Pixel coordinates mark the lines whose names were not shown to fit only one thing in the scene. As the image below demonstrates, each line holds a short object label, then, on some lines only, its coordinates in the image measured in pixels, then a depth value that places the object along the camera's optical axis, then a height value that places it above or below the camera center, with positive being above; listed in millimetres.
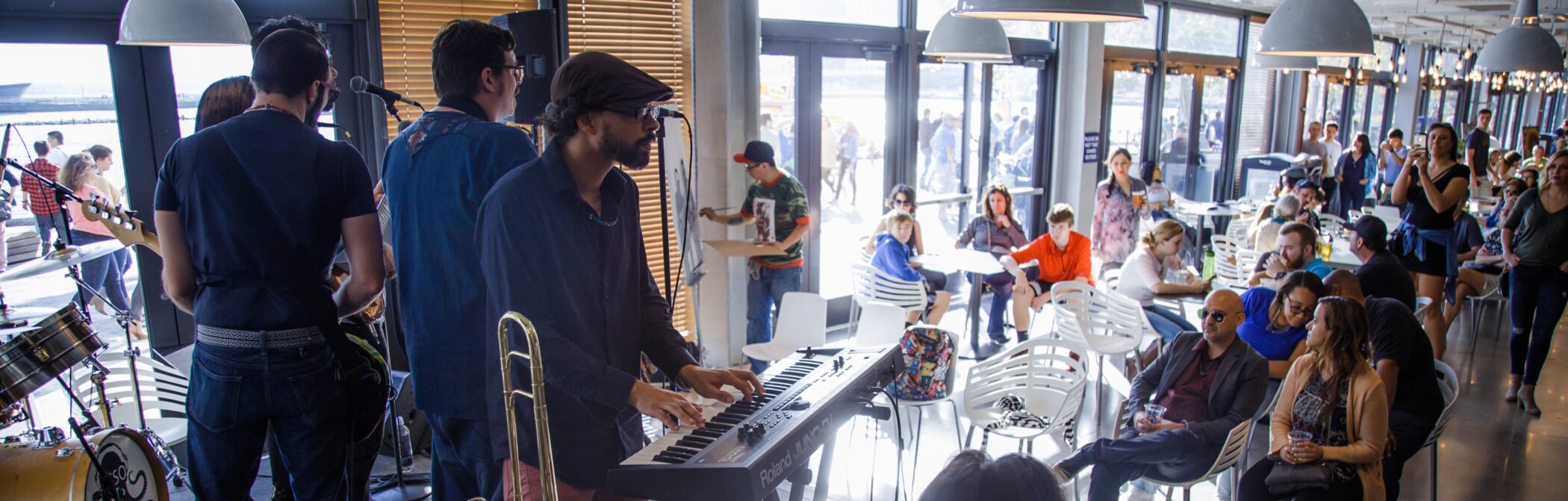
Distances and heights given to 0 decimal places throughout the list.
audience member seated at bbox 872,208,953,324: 6172 -909
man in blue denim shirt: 2117 -250
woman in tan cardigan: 3232 -1037
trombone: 1351 -444
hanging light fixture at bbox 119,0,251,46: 3154 +294
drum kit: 2600 -955
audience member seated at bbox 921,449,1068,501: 1658 -656
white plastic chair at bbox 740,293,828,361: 5051 -1172
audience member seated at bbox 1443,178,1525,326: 6711 -1175
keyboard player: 1790 -308
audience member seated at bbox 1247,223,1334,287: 4922 -735
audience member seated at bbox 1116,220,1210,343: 5441 -964
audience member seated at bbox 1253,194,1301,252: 6117 -759
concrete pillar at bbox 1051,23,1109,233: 9070 +31
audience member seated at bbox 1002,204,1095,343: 6422 -1025
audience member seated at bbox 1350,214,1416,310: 4543 -756
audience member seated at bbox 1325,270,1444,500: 3623 -1055
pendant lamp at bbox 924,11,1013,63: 5684 +440
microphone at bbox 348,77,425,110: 2377 +55
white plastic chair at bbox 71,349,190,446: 3742 -1125
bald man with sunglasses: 3525 -1162
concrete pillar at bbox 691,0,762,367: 5703 -99
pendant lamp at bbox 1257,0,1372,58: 3672 +319
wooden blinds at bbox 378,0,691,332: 4586 +387
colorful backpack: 4273 -1145
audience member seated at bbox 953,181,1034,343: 6895 -919
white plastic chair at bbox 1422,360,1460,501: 3600 -1097
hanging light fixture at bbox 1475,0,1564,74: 5617 +363
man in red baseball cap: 5477 -661
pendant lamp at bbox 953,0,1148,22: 2201 +244
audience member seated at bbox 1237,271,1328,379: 3980 -923
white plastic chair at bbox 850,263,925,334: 6117 -1162
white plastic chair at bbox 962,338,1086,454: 4102 -1239
